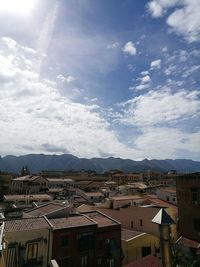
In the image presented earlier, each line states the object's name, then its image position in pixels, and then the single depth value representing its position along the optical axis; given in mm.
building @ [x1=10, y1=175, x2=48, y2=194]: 62929
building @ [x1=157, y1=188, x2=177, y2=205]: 40469
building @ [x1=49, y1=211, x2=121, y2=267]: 19581
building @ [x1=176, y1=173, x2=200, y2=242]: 22795
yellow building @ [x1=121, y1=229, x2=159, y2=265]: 24221
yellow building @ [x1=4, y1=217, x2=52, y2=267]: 17147
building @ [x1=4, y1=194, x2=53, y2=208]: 44073
